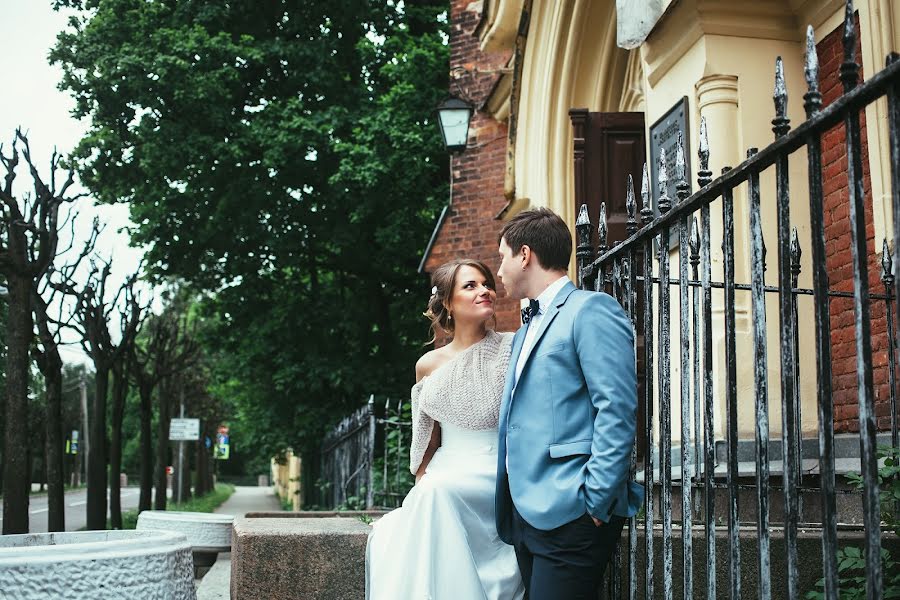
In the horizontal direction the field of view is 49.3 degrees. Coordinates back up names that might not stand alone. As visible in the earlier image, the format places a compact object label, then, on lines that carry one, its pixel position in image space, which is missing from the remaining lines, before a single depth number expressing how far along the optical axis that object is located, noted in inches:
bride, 141.0
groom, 106.0
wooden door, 316.5
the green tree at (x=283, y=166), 680.4
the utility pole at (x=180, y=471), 1374.3
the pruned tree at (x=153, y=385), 853.8
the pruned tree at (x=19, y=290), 441.4
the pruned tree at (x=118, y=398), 735.1
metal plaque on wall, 254.2
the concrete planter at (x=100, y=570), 100.5
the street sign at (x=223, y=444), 1761.8
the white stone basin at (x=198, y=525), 348.2
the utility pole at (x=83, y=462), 1846.7
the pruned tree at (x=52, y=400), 557.6
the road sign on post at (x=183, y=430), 1152.8
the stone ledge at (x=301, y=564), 162.1
